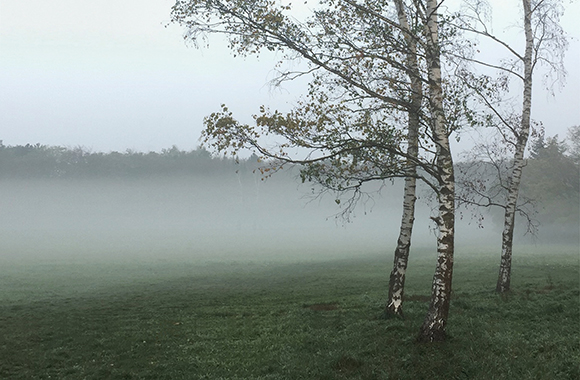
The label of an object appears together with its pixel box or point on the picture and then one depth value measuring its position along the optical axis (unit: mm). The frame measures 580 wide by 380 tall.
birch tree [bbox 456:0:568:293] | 18172
